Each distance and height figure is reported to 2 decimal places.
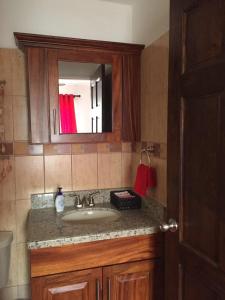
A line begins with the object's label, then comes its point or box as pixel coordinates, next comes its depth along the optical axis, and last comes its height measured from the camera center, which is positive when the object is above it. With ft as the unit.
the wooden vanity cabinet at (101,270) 4.36 -2.31
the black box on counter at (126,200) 5.85 -1.39
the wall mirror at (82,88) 5.28 +1.12
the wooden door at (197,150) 2.97 -0.14
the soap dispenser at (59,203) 5.73 -1.39
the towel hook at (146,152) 5.67 -0.28
